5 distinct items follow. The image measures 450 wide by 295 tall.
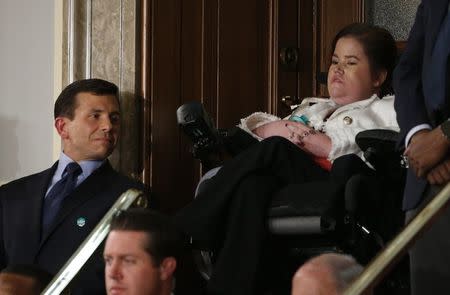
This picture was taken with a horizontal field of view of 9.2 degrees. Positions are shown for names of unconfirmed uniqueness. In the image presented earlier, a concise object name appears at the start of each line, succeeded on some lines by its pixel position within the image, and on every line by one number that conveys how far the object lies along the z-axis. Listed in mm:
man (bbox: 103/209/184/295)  6556
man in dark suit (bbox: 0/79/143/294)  7274
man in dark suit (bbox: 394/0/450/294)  6440
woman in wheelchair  6800
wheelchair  6715
